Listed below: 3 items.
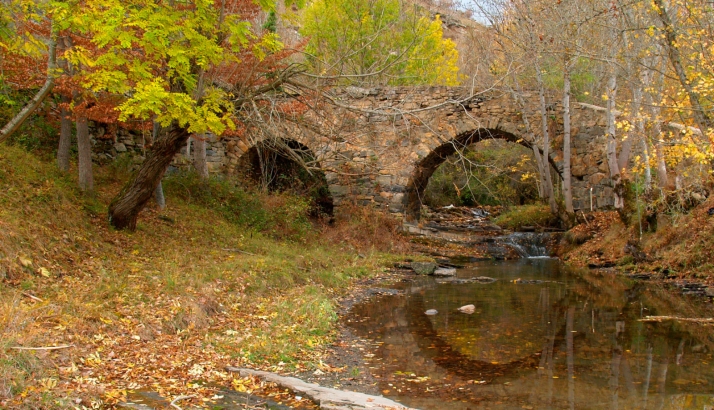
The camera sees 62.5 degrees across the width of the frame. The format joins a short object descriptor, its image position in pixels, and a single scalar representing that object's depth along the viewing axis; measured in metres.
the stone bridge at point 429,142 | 16.30
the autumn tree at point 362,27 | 20.53
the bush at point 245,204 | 13.36
